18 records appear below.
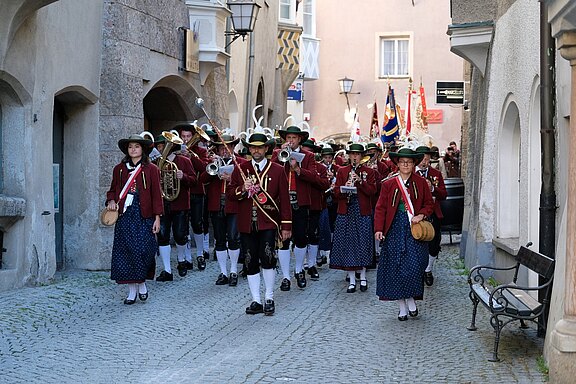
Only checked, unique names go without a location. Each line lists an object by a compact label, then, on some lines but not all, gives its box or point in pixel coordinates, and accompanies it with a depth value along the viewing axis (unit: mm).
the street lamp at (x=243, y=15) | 19000
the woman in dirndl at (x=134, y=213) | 11344
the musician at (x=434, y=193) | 13579
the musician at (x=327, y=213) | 15703
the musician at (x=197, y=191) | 14617
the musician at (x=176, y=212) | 13516
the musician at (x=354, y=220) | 12891
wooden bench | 8516
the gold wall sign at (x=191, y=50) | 18047
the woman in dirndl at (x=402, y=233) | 10570
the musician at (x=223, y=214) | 13188
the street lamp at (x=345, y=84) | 38950
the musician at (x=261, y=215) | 10766
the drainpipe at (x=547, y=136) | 9562
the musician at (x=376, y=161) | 15088
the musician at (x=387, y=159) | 15041
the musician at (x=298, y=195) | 12781
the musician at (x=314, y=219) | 14117
